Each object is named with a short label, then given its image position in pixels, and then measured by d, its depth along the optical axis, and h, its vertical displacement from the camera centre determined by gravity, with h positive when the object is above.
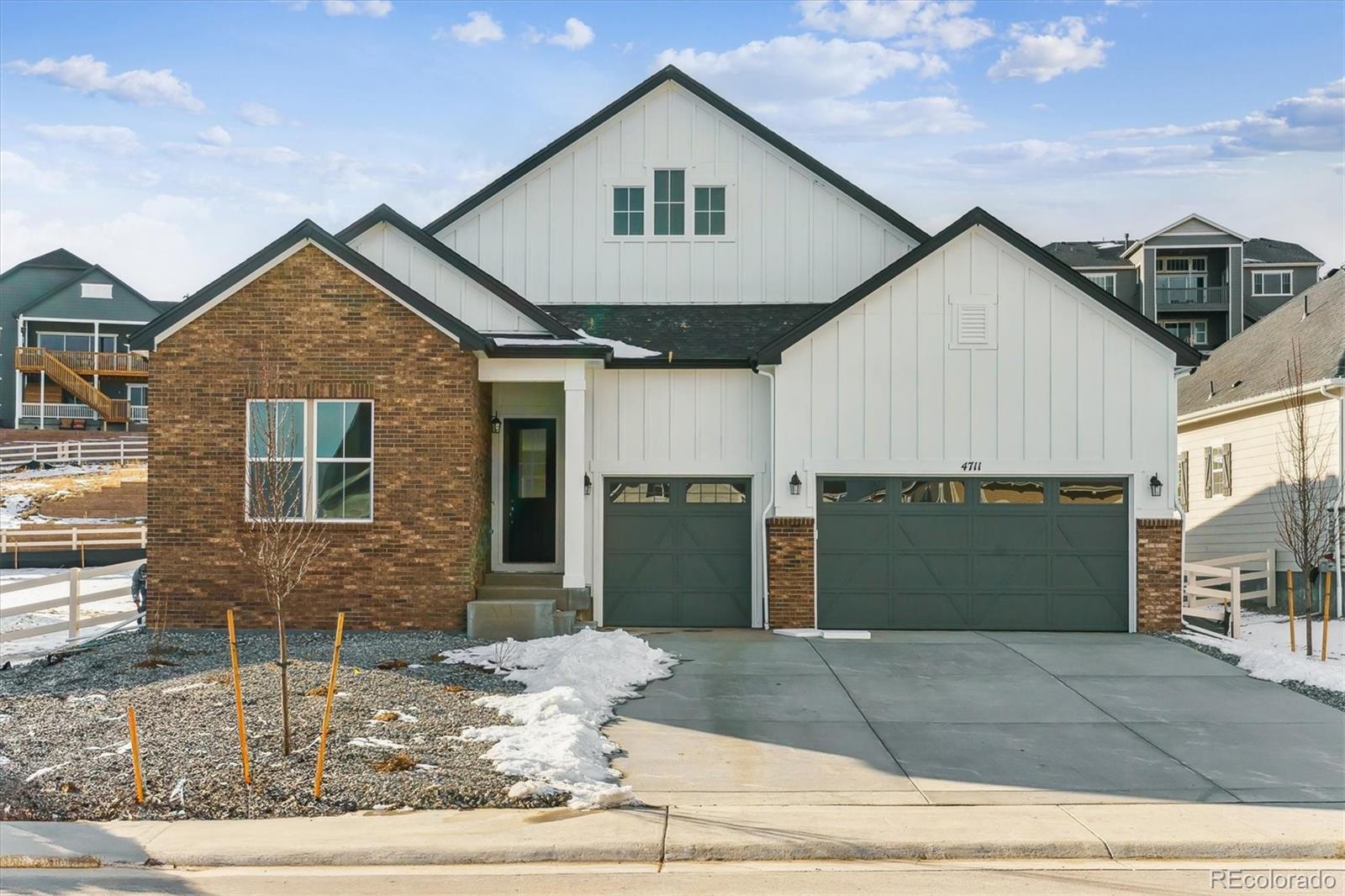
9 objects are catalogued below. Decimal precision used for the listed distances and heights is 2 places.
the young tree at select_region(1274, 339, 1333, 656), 14.96 -0.30
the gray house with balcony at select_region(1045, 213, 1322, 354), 46.75 +8.24
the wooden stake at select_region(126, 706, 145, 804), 7.76 -2.06
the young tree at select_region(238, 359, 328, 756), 9.43 -0.41
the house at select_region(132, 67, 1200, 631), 14.55 +0.30
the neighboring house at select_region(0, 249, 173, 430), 50.91 +5.58
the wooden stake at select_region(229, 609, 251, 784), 8.12 -1.94
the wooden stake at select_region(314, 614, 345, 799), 7.91 -1.99
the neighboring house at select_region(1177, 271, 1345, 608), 19.91 +0.95
